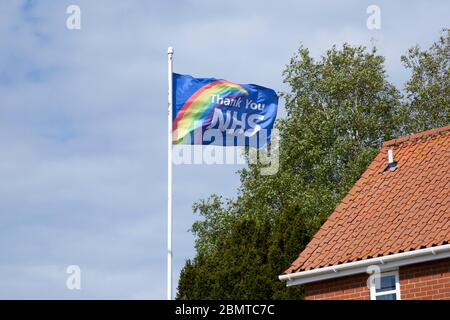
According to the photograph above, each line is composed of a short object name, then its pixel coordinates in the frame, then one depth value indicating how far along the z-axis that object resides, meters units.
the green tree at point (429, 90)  45.44
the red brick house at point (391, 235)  22.19
